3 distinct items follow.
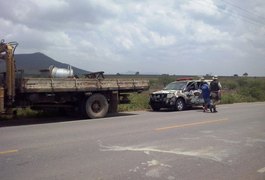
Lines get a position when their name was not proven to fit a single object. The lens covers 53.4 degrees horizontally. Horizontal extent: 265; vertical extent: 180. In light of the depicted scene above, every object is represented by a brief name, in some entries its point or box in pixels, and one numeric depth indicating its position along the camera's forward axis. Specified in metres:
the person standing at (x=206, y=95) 13.33
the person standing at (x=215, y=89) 13.89
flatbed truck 9.39
